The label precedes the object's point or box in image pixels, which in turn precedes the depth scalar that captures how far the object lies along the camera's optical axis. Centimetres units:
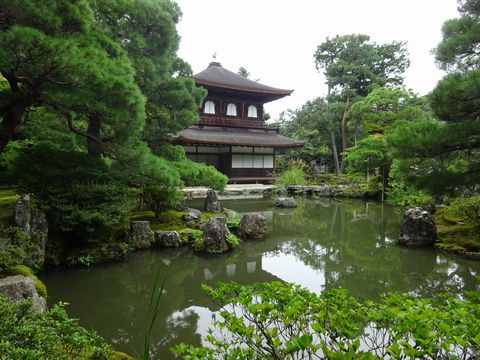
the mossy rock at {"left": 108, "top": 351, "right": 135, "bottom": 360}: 234
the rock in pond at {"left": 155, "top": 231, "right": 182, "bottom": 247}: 699
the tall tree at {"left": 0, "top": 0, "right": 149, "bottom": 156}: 391
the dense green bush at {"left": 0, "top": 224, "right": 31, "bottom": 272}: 353
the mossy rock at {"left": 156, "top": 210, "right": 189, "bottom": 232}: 750
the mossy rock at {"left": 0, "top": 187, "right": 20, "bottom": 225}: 496
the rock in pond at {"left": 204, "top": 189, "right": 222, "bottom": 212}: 965
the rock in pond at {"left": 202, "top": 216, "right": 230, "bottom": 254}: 671
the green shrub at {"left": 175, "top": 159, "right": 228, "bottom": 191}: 723
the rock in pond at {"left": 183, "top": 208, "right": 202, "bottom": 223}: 809
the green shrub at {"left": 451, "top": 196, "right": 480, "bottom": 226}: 698
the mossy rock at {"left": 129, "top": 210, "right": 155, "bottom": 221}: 746
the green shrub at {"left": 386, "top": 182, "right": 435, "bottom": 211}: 1016
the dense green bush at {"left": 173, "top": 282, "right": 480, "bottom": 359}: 140
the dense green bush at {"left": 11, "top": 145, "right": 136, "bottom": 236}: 517
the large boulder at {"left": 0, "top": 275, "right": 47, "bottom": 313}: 308
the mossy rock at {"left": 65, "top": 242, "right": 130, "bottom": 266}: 559
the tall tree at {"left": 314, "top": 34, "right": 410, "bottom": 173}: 2377
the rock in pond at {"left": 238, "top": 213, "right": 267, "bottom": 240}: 803
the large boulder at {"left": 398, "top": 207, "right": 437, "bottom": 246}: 728
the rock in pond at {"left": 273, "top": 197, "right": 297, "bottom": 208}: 1363
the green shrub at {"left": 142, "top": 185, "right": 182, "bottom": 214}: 759
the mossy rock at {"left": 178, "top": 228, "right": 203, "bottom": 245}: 718
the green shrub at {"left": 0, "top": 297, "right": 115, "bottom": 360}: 153
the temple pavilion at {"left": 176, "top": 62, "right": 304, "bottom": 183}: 1825
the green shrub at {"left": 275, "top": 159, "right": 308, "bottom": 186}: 1861
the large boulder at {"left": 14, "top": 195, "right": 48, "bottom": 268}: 465
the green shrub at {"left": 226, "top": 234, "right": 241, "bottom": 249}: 701
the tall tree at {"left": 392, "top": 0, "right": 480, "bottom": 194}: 475
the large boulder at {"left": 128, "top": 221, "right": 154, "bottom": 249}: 668
